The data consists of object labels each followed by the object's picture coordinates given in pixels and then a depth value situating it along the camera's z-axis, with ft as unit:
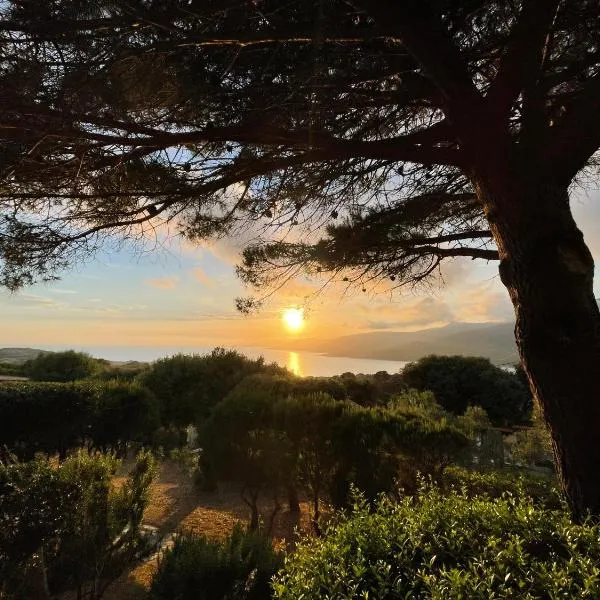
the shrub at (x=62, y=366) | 64.54
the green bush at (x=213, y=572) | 11.51
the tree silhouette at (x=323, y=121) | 10.38
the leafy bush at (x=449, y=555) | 5.95
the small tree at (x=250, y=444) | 20.68
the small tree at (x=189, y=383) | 47.39
